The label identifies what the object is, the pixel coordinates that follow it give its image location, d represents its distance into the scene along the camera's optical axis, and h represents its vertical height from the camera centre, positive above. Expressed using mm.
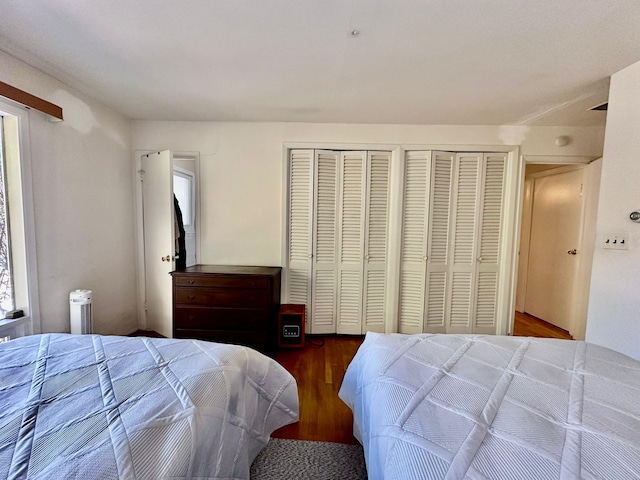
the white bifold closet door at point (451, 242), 2748 -151
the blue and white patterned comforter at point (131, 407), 690 -601
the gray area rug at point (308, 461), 1297 -1214
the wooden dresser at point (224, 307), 2395 -761
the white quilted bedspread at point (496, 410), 700 -597
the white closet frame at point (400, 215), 2717 +122
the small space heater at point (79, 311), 2039 -704
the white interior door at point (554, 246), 3049 -210
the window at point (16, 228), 1739 -73
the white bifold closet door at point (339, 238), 2771 -141
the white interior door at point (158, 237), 2564 -166
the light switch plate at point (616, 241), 1667 -64
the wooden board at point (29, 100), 1606 +761
